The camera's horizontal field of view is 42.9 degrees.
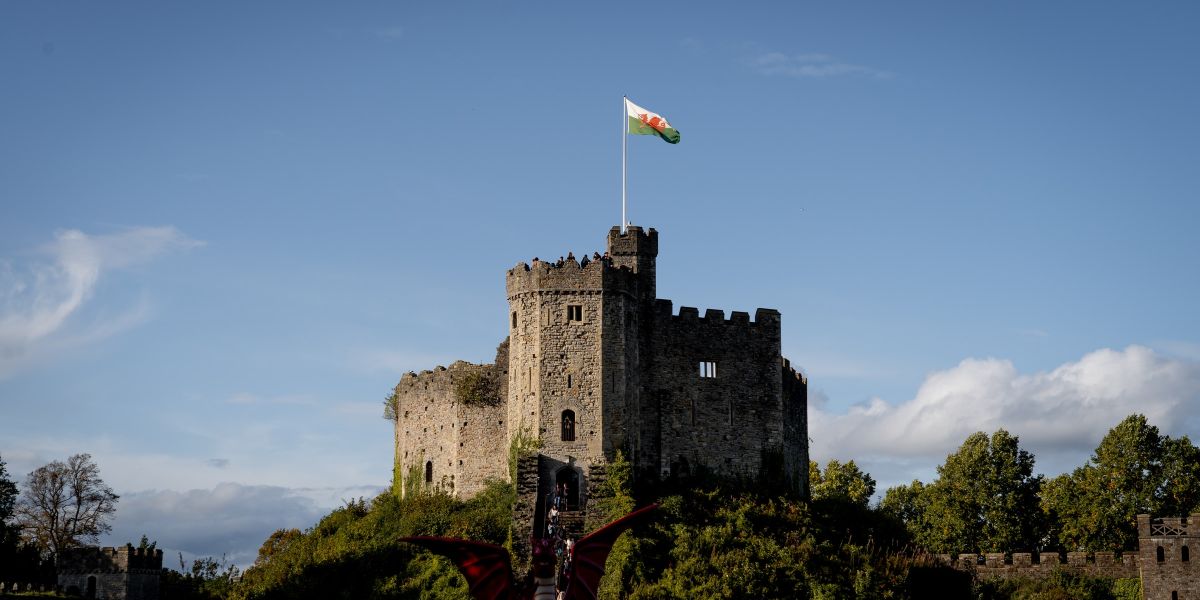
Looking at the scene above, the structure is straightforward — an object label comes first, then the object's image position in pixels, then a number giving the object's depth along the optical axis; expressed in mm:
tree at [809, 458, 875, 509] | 99562
